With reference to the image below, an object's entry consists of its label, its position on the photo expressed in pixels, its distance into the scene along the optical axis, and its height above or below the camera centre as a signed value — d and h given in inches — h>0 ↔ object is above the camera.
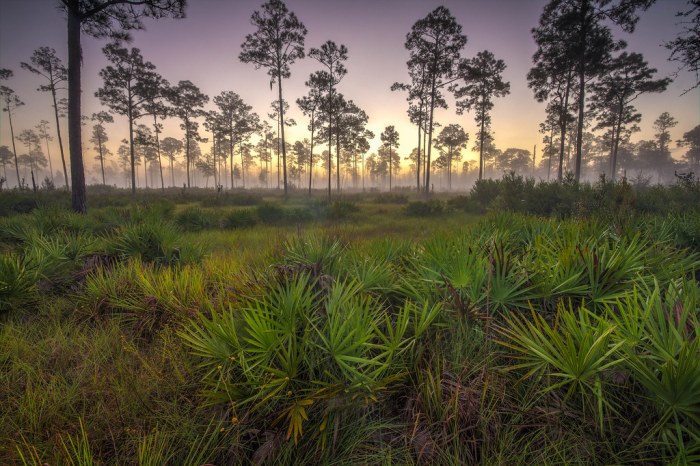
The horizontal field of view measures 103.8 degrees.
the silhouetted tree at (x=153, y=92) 1038.4 +413.4
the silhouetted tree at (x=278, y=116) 1039.6 +337.4
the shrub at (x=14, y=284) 123.8 -37.6
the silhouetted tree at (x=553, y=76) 810.2 +396.8
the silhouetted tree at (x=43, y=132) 2415.5 +627.7
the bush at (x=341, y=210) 571.0 -21.8
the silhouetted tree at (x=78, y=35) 383.2 +233.4
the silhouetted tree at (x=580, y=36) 668.7 +429.5
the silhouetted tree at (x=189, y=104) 1381.6 +495.5
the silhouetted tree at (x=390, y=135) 1790.1 +415.8
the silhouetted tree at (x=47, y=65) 1101.7 +567.8
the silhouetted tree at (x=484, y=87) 1127.7 +471.8
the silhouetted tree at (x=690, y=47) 446.3 +247.2
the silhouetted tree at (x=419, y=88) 994.1 +416.3
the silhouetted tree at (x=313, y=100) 1054.4 +394.1
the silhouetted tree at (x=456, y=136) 2052.0 +482.0
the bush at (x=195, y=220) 418.9 -29.8
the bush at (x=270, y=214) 507.6 -25.6
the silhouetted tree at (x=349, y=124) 1136.2 +380.4
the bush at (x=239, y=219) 453.7 -31.5
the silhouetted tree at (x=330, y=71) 1003.9 +479.1
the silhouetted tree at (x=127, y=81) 1039.0 +458.1
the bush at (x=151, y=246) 180.7 -30.0
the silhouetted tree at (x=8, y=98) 1338.7 +537.9
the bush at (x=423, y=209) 619.2 -23.4
